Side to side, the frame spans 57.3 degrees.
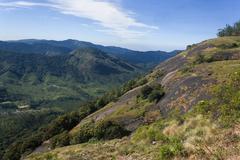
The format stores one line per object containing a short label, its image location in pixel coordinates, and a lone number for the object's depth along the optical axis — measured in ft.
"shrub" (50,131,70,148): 130.69
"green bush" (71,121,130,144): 112.46
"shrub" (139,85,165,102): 156.69
